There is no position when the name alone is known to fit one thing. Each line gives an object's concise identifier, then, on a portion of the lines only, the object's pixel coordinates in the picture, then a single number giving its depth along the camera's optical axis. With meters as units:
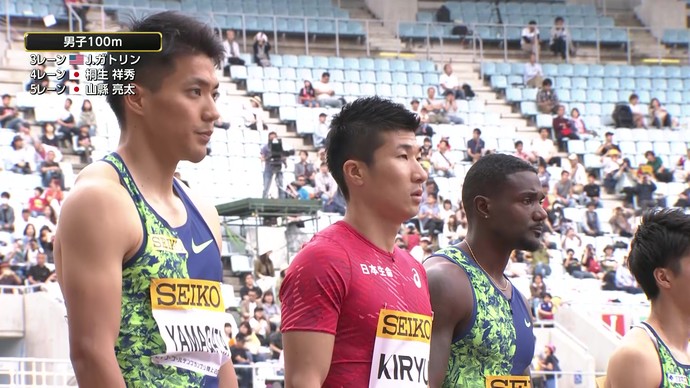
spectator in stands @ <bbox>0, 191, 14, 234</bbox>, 17.31
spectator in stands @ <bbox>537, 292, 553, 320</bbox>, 18.92
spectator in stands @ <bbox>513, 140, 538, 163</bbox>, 23.58
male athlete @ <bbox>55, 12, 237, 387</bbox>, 3.99
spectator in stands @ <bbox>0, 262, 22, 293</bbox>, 16.69
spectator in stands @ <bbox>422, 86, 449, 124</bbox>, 25.42
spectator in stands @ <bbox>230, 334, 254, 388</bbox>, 14.67
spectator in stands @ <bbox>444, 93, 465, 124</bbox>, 25.67
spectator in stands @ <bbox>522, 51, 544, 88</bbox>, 28.39
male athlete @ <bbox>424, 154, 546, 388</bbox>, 5.82
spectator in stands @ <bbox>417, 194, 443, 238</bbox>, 20.41
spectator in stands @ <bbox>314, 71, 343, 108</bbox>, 25.05
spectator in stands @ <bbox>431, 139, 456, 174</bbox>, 22.89
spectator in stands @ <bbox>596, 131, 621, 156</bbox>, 25.02
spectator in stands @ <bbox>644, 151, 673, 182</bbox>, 24.52
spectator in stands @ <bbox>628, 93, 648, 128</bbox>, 26.98
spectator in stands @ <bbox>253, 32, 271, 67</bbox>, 26.27
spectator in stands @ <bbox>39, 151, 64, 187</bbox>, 18.78
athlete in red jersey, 4.94
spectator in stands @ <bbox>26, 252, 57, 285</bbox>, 16.69
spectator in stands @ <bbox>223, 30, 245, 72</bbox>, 25.59
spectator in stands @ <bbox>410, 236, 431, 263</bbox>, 18.66
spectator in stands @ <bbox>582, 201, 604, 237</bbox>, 22.41
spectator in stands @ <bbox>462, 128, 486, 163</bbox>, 23.95
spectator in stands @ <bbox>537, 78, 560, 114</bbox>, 27.39
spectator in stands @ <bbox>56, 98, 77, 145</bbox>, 20.50
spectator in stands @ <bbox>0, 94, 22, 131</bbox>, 20.08
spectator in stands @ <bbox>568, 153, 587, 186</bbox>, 23.69
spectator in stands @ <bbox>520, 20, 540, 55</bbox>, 29.41
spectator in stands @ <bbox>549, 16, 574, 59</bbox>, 29.91
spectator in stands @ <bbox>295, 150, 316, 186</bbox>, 21.36
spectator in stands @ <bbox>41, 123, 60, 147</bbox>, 20.19
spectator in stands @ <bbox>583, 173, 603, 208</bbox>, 23.27
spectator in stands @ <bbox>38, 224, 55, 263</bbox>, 16.98
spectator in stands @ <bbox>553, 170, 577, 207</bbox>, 22.93
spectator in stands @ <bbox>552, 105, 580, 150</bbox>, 25.86
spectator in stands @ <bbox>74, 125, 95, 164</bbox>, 20.30
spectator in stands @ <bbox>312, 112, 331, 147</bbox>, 23.59
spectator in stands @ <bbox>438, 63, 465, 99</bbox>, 26.75
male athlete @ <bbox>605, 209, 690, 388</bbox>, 6.35
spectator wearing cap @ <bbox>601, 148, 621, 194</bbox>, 24.22
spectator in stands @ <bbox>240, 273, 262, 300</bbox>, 17.41
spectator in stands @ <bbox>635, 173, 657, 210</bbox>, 23.62
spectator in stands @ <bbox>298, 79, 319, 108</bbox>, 24.88
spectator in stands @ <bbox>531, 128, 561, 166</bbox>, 24.45
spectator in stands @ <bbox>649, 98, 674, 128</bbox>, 27.03
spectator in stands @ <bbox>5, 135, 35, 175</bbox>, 19.00
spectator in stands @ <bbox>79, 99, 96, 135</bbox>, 20.66
